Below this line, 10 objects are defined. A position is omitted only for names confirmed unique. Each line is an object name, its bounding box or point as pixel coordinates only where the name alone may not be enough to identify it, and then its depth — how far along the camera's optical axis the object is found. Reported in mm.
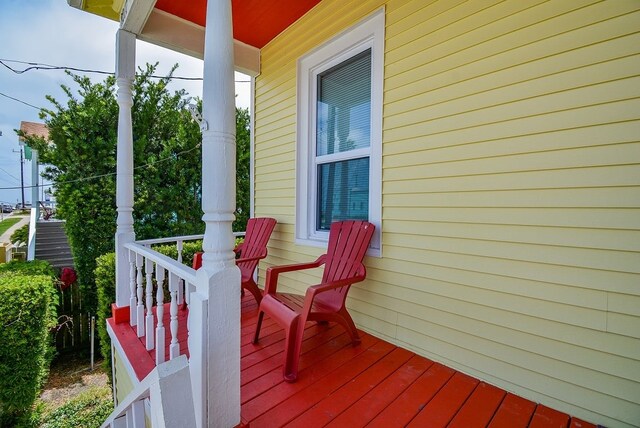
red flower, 4754
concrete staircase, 6952
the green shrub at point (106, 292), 3695
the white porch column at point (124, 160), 2771
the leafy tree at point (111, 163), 4789
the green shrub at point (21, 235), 7818
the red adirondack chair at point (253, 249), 2926
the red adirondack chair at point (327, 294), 1793
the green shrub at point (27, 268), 4070
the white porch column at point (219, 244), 1296
